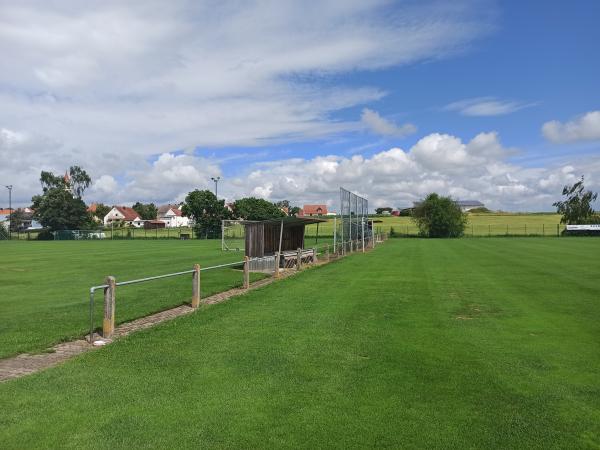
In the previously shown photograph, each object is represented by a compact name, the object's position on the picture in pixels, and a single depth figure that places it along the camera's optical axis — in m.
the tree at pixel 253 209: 80.06
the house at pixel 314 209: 171.01
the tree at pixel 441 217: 72.56
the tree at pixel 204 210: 71.25
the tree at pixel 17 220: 109.01
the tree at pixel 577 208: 91.06
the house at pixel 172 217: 155.50
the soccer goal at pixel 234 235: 44.84
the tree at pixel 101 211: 140.43
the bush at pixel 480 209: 186.48
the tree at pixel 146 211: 162.51
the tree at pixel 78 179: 99.12
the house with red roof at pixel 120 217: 140.50
